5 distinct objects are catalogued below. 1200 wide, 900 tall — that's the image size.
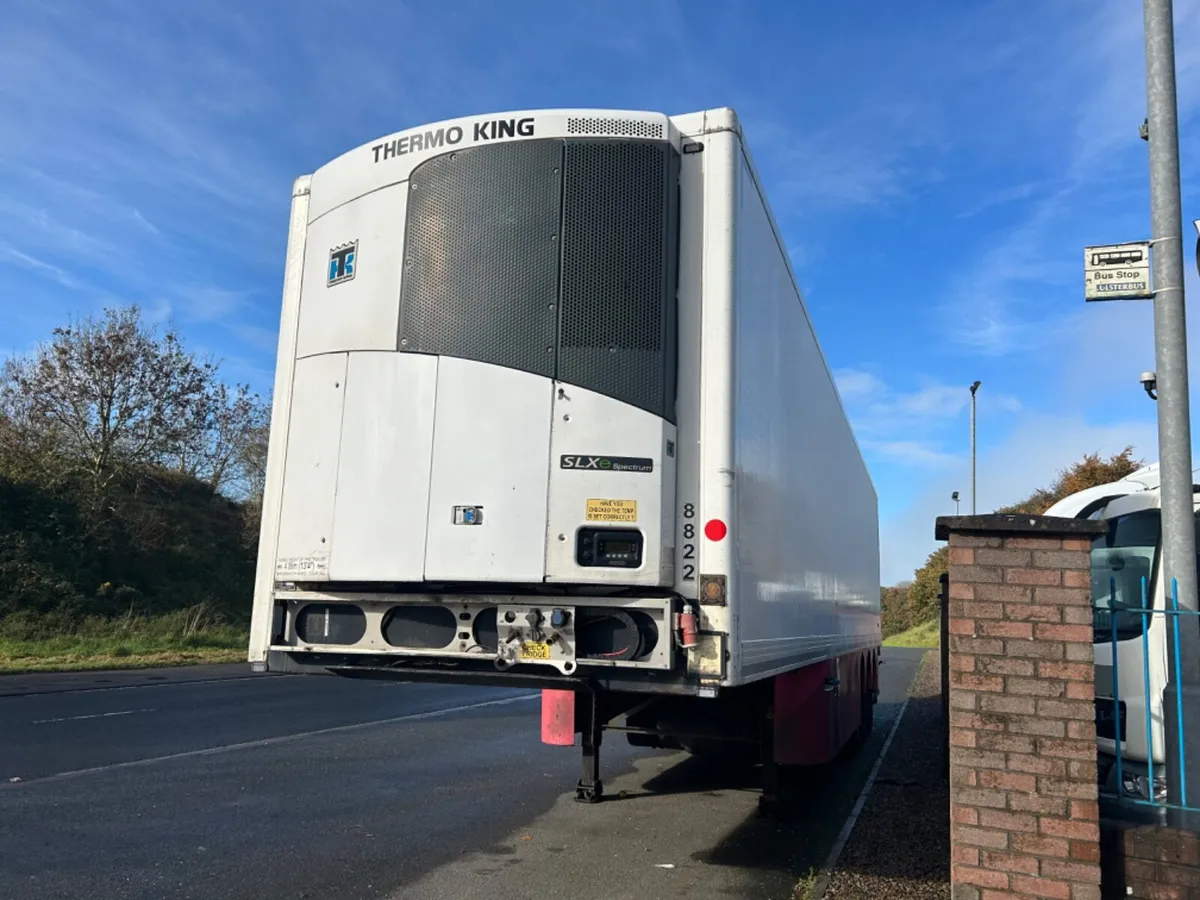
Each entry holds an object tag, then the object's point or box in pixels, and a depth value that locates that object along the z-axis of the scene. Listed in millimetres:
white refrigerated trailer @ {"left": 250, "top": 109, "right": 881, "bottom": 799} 4504
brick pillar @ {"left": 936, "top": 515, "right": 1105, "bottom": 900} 3859
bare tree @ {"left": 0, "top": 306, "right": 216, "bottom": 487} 30328
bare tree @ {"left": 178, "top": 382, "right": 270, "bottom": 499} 35281
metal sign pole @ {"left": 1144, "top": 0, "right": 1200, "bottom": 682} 4629
